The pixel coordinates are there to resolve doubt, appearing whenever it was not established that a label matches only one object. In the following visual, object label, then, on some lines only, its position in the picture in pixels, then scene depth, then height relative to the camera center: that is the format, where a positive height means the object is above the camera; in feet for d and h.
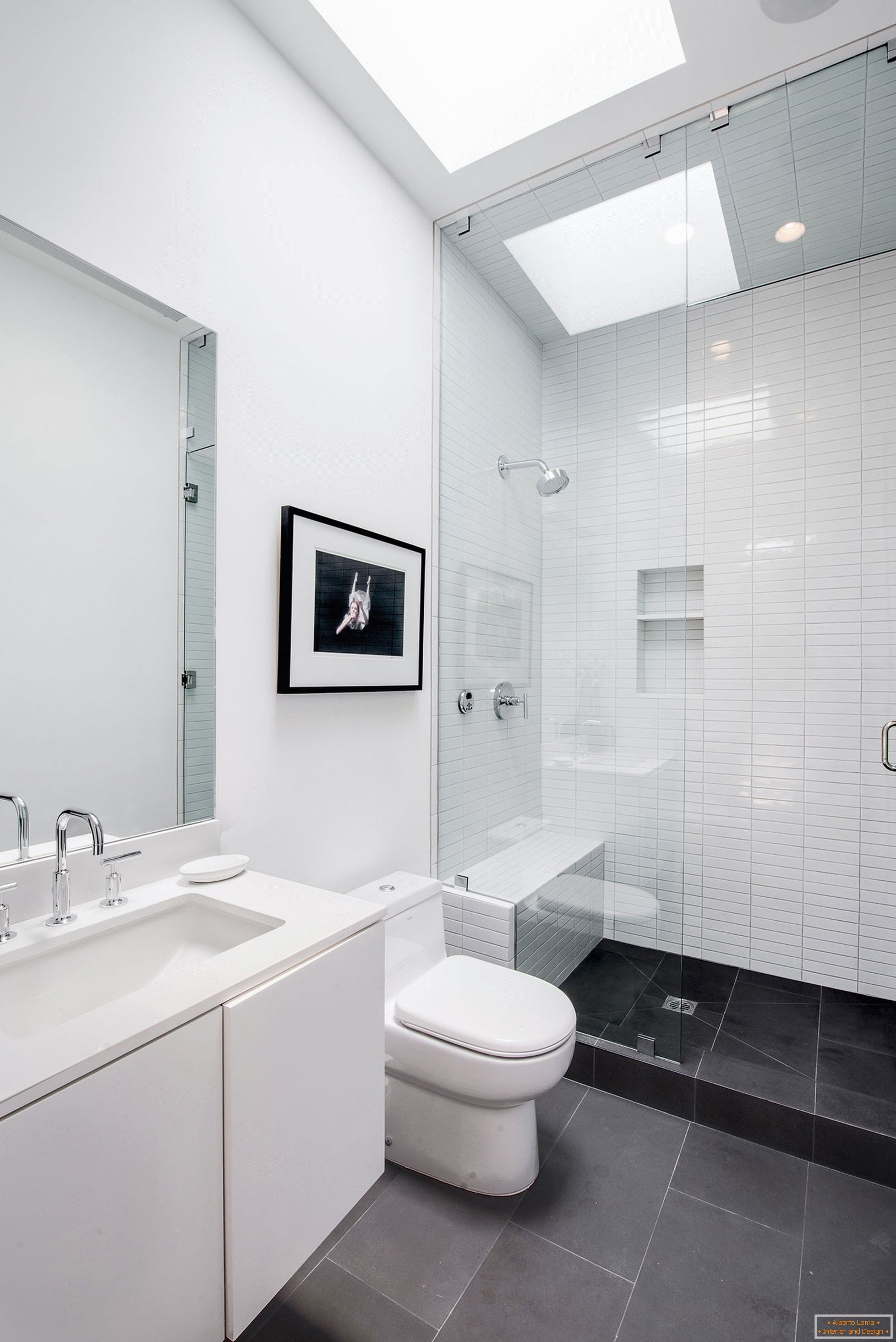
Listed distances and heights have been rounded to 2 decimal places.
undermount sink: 3.21 -1.60
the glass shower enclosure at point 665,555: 6.68 +1.38
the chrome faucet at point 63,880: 3.54 -1.11
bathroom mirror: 3.64 +0.76
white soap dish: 4.31 -1.29
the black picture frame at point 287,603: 5.31 +0.56
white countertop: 2.30 -1.37
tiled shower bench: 6.73 -2.45
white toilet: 4.76 -2.90
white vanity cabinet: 2.18 -1.97
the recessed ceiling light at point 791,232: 7.06 +4.77
